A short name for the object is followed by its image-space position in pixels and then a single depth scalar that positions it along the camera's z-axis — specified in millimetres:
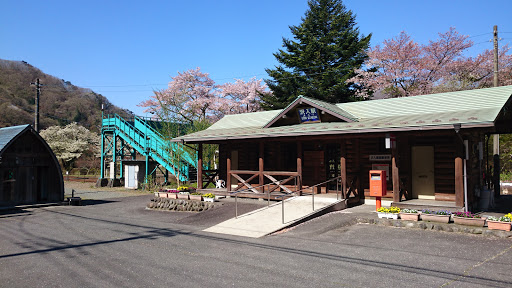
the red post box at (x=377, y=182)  13188
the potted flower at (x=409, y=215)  11484
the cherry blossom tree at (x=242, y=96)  43969
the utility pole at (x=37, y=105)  25384
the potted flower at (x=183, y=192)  18047
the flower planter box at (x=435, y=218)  11041
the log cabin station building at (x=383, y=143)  13047
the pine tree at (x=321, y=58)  35750
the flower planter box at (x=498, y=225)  9883
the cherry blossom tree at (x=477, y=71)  30656
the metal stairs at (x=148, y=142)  26750
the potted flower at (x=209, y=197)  17078
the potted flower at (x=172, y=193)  18372
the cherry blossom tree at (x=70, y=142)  47381
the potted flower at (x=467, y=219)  10362
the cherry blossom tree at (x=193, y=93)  44000
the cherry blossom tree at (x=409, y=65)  32094
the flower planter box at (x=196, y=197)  17394
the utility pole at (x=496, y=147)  19047
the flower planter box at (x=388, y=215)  11961
